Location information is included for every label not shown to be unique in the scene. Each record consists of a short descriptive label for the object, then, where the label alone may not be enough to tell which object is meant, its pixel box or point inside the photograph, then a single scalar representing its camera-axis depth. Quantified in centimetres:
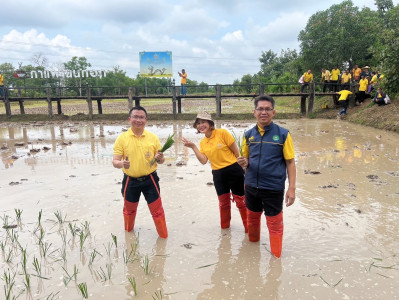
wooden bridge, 1661
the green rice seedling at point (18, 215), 406
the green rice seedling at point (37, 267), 299
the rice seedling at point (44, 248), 340
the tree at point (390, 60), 1184
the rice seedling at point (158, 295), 270
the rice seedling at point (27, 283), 274
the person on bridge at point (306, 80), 1664
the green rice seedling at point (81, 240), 343
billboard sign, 2400
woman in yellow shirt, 349
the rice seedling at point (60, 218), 414
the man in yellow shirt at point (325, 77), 1720
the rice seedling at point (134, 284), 272
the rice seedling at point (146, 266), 301
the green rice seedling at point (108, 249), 341
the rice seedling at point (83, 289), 262
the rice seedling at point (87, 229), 373
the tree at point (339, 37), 1886
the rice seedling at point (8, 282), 267
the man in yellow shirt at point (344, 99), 1513
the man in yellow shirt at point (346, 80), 1623
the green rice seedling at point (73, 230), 375
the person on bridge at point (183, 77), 1890
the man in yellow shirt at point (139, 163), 346
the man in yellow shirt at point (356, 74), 1596
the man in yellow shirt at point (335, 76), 1675
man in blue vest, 298
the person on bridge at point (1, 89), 1862
